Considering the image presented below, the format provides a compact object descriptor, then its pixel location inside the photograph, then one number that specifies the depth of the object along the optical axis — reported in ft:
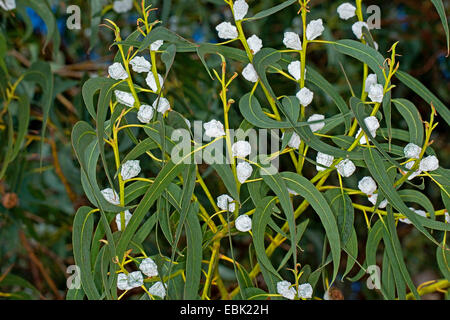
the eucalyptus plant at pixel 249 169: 3.64
